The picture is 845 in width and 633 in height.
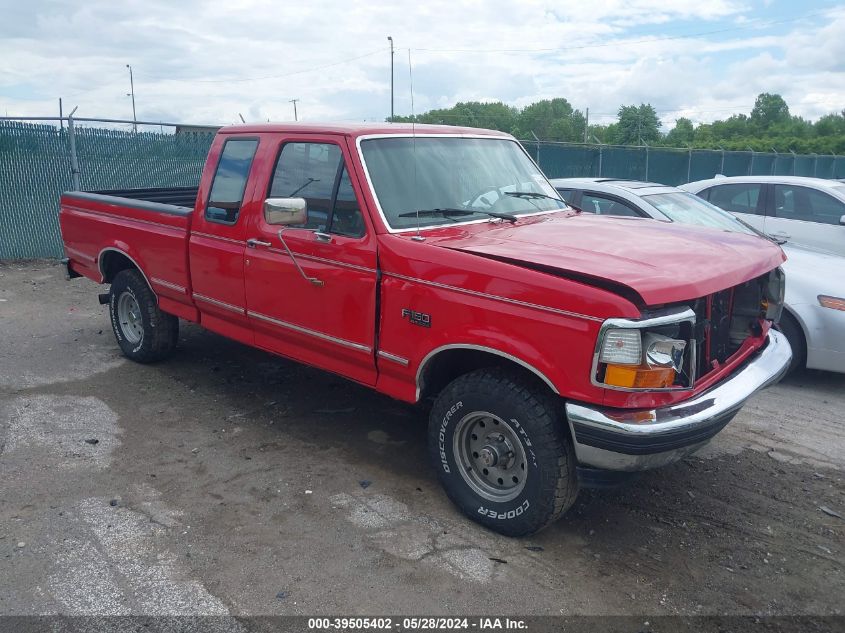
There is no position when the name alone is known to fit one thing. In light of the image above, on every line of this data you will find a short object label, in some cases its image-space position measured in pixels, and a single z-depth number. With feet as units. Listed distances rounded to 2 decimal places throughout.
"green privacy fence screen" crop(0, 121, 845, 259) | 36.60
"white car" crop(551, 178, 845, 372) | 19.79
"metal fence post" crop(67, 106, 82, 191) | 36.83
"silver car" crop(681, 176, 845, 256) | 27.58
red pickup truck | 10.91
